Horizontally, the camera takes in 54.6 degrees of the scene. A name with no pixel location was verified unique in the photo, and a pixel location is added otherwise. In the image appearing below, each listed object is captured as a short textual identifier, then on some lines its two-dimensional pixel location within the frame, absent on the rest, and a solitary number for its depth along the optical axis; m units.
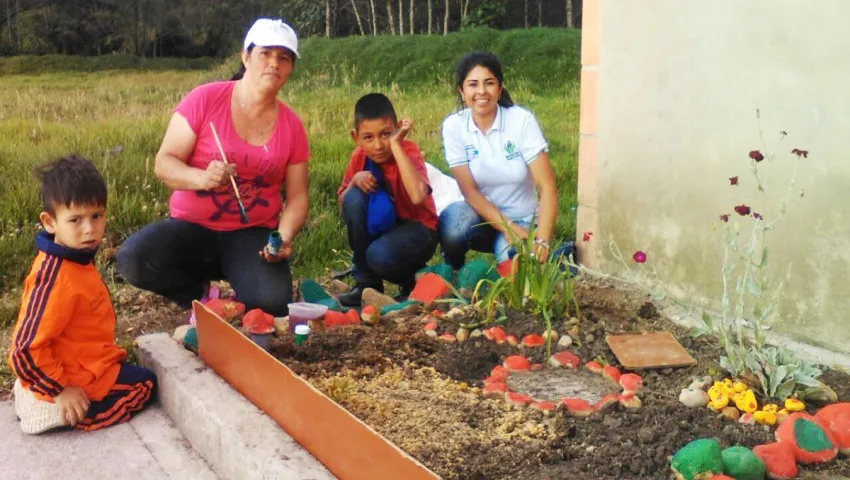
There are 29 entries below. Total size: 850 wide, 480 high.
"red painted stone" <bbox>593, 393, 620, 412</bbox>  2.24
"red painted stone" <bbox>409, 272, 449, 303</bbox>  3.31
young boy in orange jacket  2.50
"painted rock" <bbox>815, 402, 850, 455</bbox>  1.99
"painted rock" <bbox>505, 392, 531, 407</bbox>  2.32
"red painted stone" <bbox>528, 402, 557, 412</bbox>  2.27
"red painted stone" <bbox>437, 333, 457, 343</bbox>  2.85
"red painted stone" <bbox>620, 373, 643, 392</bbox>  2.39
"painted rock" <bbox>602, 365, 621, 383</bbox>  2.49
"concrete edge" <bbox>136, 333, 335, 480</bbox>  2.10
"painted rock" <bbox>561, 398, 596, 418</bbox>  2.22
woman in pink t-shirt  3.29
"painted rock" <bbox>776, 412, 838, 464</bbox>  1.93
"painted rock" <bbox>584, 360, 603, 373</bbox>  2.58
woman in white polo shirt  3.65
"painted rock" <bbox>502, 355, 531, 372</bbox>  2.61
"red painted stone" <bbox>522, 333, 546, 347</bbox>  2.77
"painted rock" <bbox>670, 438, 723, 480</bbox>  1.79
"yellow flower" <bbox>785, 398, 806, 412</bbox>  2.14
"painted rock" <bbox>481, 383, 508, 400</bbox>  2.39
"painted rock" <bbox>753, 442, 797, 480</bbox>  1.87
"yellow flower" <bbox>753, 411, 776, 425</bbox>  2.11
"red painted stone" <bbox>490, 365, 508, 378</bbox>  2.54
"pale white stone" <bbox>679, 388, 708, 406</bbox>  2.22
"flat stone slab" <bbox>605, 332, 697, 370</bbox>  2.51
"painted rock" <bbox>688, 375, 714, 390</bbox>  2.31
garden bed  1.96
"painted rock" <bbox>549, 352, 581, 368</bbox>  2.63
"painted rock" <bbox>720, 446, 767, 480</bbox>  1.81
